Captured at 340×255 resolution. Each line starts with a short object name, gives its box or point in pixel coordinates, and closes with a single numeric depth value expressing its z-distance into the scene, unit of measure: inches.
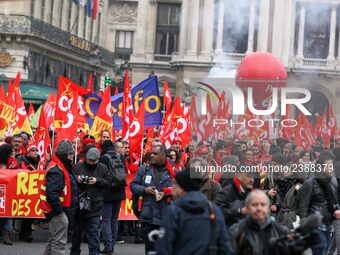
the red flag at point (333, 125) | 677.9
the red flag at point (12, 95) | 896.9
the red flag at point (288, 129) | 511.2
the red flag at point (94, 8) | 2199.2
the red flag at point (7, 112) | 880.5
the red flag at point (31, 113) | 1125.2
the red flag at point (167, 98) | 1156.9
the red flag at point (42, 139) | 747.7
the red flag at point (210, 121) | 494.0
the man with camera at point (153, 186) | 506.0
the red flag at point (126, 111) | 756.6
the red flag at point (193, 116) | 508.7
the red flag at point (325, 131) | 664.9
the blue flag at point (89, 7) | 2138.4
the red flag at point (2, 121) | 876.6
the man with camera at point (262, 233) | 330.3
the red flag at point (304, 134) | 586.9
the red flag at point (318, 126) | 820.0
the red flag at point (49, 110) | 1007.6
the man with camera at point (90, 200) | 532.4
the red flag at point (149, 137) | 813.6
